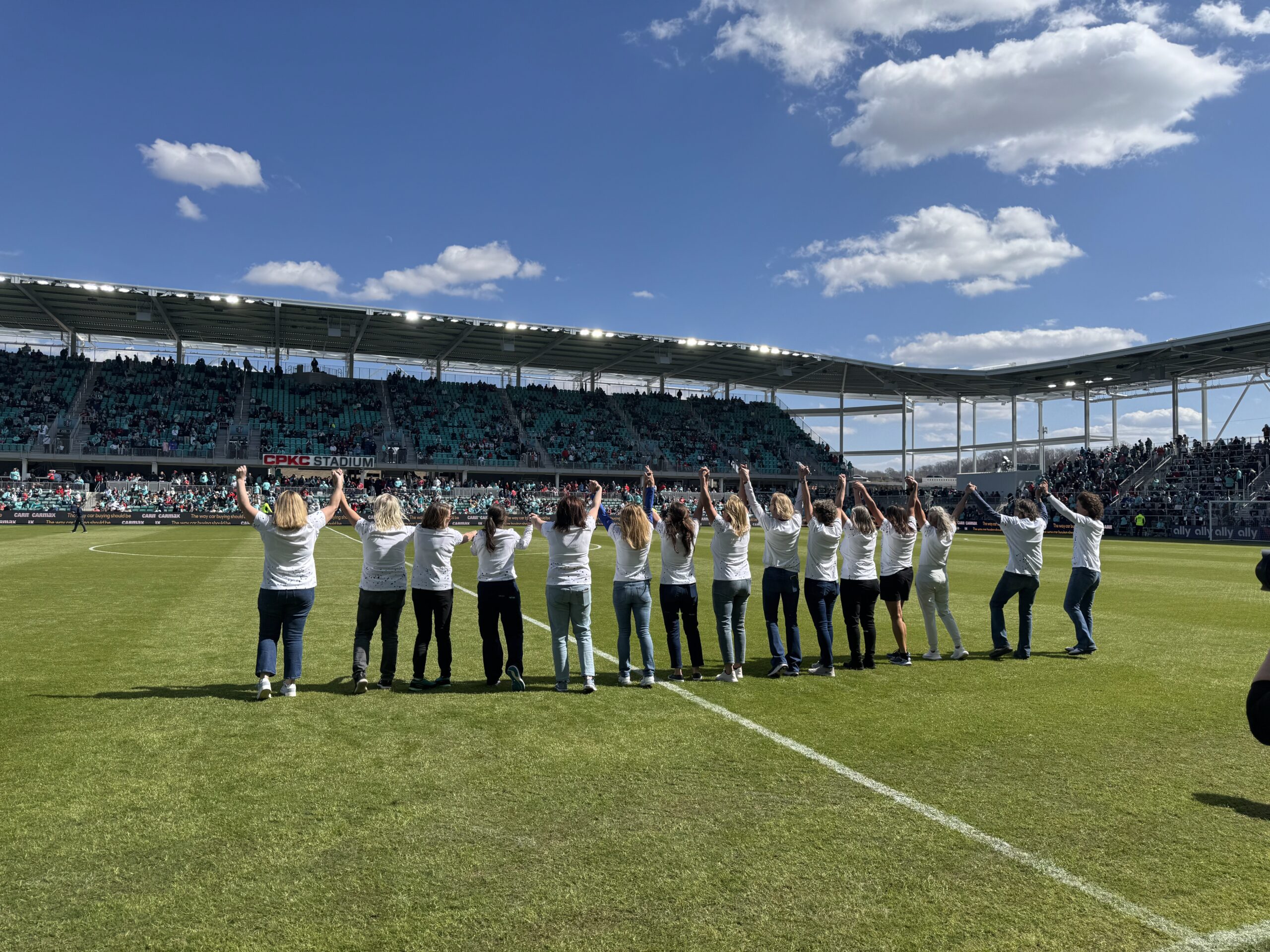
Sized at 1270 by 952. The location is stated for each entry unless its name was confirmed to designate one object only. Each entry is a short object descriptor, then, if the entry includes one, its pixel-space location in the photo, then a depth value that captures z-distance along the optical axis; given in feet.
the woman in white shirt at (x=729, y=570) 25.20
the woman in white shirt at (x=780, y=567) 26.04
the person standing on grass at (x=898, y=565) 28.68
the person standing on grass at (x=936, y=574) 29.14
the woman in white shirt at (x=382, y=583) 23.81
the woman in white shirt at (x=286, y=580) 22.52
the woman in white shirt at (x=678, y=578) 24.82
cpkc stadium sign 158.20
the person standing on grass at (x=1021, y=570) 29.81
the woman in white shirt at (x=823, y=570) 26.63
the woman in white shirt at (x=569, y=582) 23.39
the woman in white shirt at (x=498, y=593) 24.23
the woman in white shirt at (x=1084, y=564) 31.22
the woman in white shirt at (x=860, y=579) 27.68
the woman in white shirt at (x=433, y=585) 24.54
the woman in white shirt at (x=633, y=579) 23.90
